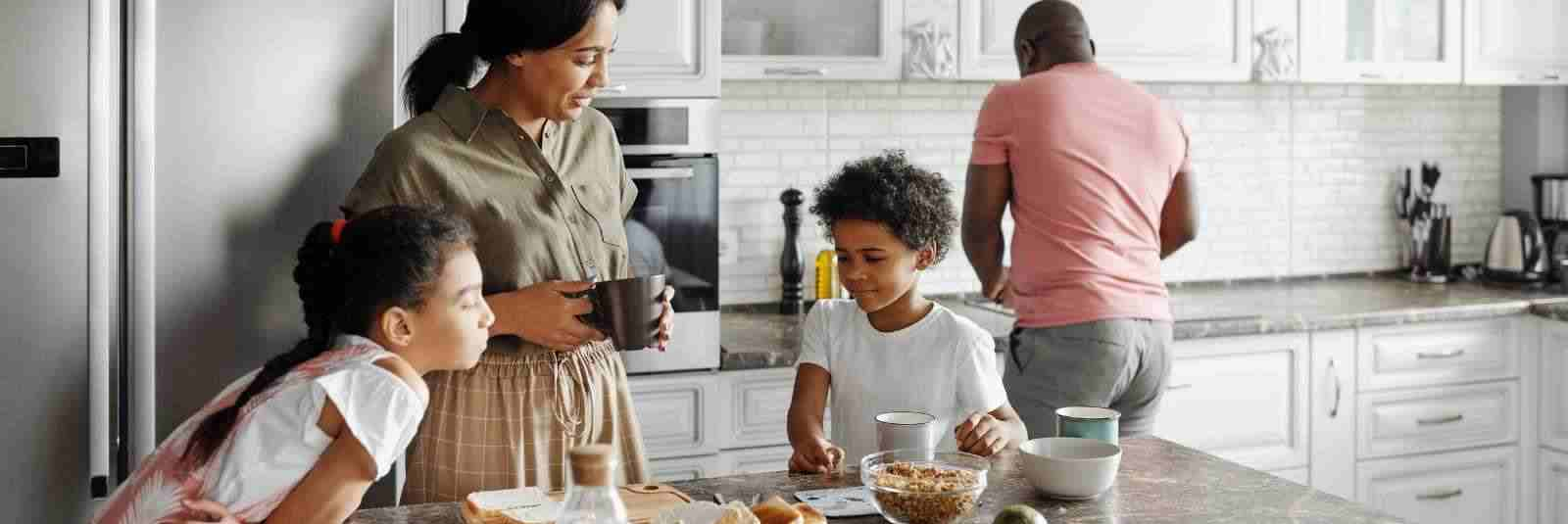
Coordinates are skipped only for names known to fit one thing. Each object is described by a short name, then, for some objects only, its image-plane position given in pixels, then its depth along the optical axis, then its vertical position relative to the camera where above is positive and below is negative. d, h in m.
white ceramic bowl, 1.89 -0.27
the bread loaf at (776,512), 1.71 -0.29
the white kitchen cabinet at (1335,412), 3.87 -0.41
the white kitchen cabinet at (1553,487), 4.11 -0.63
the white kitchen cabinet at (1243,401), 3.72 -0.37
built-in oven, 3.29 +0.06
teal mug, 2.06 -0.24
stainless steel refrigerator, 2.63 +0.07
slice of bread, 1.77 -0.30
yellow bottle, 3.91 -0.08
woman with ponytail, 2.14 +0.04
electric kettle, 4.38 -0.02
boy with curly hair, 2.39 -0.14
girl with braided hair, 1.58 -0.15
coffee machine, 4.54 +0.09
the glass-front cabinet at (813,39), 3.56 +0.45
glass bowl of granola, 1.75 -0.27
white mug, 1.97 -0.24
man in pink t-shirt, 2.81 +0.04
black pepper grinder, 3.88 -0.05
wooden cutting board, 1.83 -0.30
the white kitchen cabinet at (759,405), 3.41 -0.35
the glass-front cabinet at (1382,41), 4.07 +0.52
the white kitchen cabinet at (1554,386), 4.04 -0.36
